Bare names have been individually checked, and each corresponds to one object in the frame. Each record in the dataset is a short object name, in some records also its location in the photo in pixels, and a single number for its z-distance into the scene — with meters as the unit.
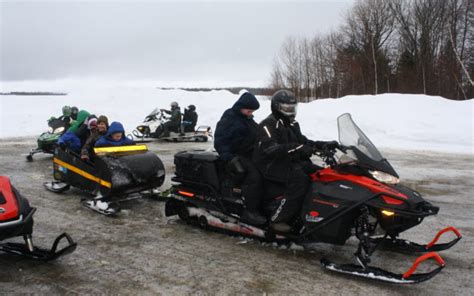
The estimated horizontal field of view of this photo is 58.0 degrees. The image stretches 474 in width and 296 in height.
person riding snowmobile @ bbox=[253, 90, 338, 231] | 4.25
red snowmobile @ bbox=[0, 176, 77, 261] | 3.71
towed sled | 6.14
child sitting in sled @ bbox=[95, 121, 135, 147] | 6.57
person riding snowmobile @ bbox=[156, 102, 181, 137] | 15.49
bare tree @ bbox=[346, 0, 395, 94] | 36.86
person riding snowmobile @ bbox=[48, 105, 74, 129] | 11.65
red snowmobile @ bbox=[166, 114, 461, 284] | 3.76
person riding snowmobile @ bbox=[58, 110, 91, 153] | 7.58
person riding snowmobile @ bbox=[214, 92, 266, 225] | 4.65
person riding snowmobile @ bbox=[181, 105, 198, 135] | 15.93
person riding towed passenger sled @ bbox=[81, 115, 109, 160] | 6.73
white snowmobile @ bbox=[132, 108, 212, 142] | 15.64
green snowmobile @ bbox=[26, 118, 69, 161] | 10.74
